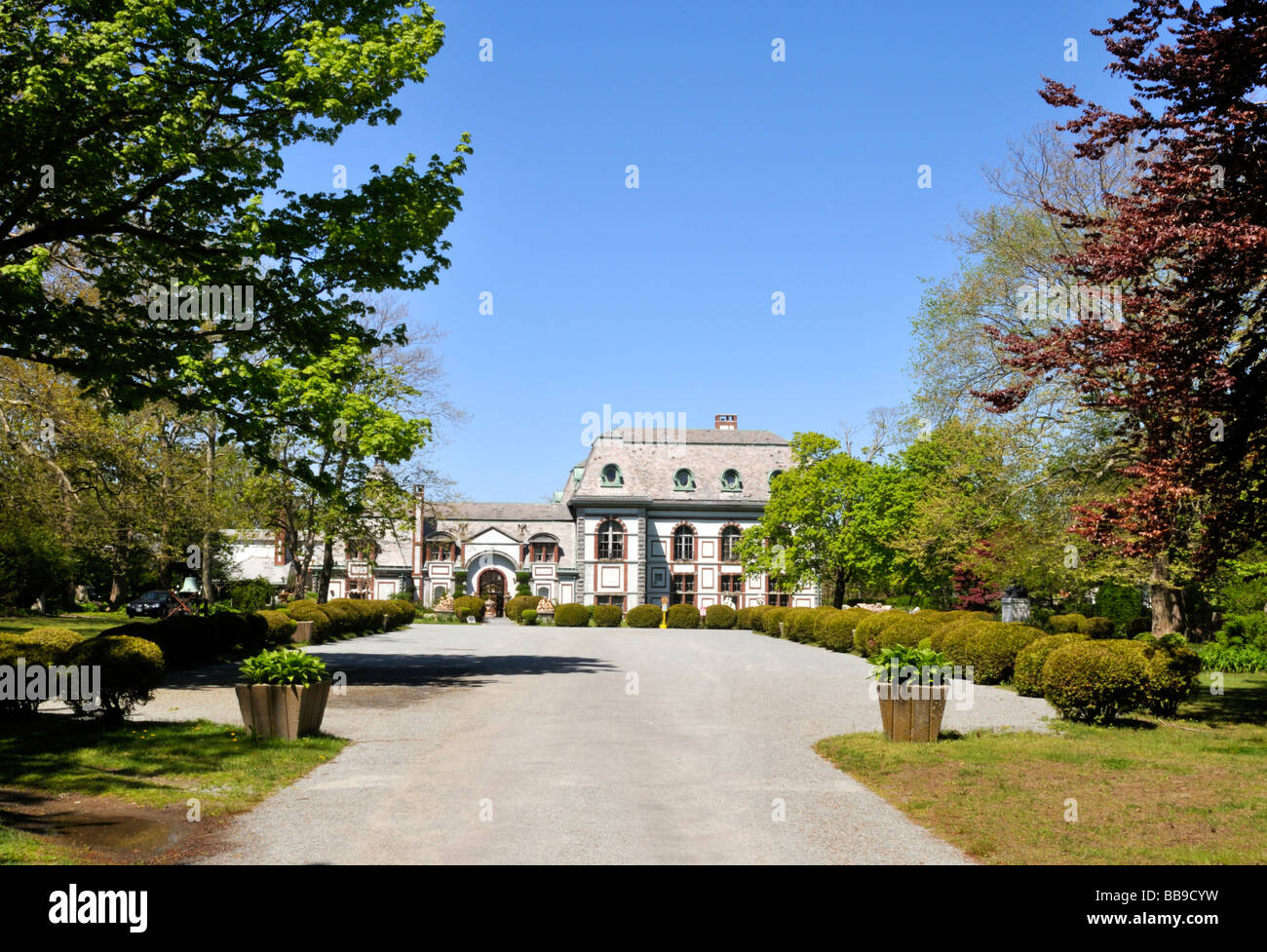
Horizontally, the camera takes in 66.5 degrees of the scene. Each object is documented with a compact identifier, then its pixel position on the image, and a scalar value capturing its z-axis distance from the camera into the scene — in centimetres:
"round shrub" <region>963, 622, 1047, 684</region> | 2033
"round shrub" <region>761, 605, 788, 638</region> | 4425
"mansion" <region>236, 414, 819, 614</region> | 6594
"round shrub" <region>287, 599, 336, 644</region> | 3075
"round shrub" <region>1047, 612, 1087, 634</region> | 3132
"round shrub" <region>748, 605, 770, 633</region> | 4816
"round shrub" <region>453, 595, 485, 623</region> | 5803
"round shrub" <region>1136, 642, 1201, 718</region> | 1413
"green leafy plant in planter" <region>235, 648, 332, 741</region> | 1187
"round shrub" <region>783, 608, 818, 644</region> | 3809
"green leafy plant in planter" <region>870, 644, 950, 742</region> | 1233
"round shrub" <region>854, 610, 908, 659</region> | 2767
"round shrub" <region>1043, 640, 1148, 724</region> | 1395
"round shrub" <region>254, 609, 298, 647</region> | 2650
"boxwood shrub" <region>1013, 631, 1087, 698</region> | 1719
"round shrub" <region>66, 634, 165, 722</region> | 1239
